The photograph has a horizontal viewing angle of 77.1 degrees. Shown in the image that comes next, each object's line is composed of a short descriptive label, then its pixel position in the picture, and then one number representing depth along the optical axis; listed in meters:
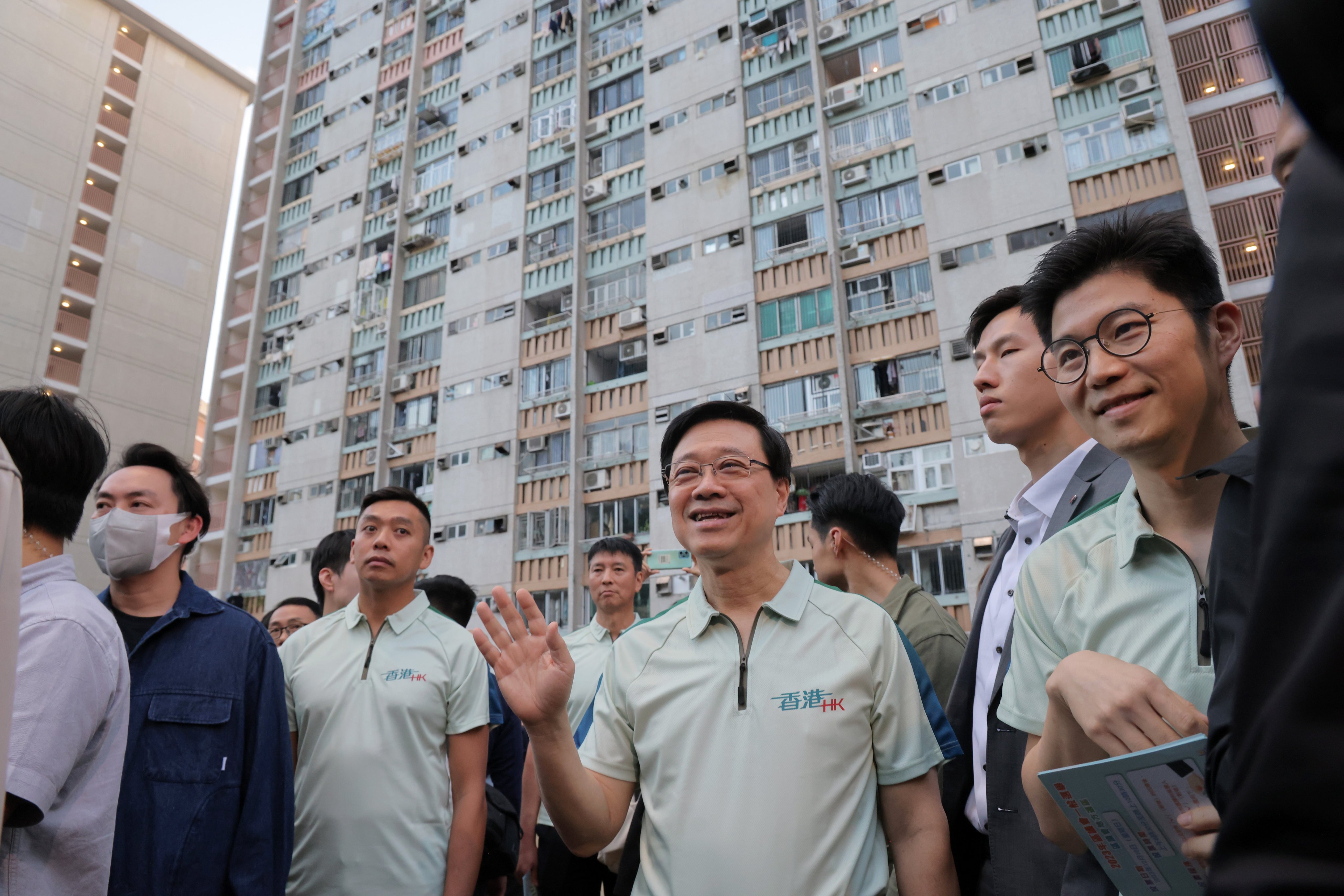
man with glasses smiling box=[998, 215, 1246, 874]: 1.75
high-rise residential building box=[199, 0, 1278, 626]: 16.95
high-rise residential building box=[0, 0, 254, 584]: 30.48
